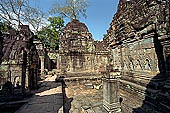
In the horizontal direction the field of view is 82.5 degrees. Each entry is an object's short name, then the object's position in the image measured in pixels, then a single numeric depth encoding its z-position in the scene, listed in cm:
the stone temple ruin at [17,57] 434
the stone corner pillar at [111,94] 335
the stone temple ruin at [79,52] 950
